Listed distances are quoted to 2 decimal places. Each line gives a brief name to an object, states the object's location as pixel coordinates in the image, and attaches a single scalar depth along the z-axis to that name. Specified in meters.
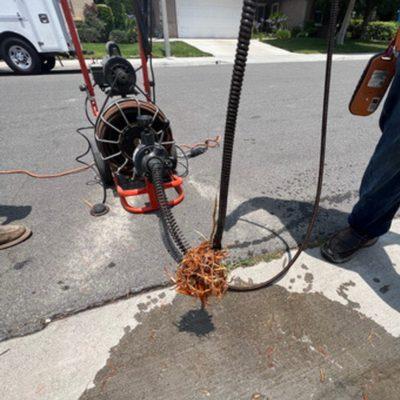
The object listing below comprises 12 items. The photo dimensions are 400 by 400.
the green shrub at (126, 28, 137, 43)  15.09
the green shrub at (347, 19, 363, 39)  20.39
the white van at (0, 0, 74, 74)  6.88
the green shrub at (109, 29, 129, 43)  14.86
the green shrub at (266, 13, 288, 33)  22.52
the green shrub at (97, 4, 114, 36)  16.55
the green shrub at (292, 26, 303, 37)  21.03
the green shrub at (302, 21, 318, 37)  20.92
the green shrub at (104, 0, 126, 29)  17.19
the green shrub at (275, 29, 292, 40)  20.23
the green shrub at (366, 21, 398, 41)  20.22
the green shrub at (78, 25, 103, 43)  15.02
